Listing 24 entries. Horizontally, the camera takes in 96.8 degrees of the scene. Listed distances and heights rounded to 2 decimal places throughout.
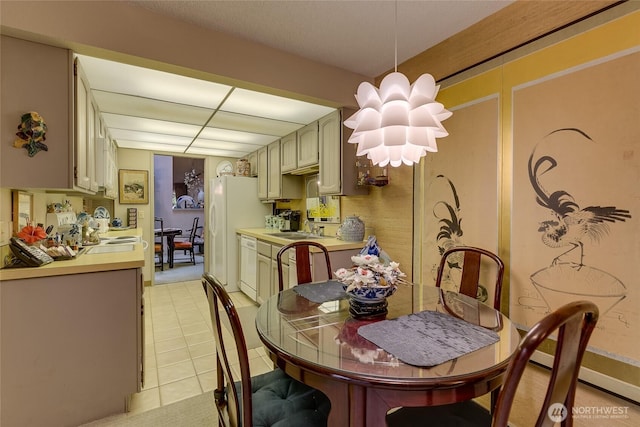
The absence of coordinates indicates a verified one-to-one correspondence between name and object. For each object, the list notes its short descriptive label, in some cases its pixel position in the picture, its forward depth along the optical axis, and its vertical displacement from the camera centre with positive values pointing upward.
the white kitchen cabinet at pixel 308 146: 3.20 +0.75
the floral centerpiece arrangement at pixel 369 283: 1.23 -0.32
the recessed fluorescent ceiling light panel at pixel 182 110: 2.14 +0.97
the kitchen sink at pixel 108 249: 2.15 -0.32
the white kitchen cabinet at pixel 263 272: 3.30 -0.75
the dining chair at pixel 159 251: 5.45 -0.80
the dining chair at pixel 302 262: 2.04 -0.38
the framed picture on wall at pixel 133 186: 4.36 +0.36
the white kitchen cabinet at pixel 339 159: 2.79 +0.51
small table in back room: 5.85 -0.58
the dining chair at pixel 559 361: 0.61 -0.36
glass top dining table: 0.84 -0.49
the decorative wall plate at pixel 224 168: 5.07 +0.74
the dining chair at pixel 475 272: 1.60 -0.39
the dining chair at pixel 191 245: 6.14 -0.77
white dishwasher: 3.71 -0.76
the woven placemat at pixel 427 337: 0.93 -0.47
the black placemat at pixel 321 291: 1.55 -0.48
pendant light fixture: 1.22 +0.42
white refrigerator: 4.29 -0.10
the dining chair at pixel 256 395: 0.91 -0.77
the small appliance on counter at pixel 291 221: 4.11 -0.16
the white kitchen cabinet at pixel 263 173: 4.27 +0.57
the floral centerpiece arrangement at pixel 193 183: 8.32 +0.77
